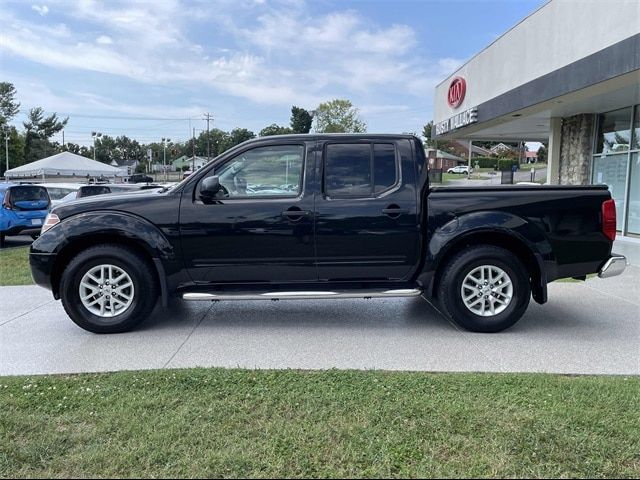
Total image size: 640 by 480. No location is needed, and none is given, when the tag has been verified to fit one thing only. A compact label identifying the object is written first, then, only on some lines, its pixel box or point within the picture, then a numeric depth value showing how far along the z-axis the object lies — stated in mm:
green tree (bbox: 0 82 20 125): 69150
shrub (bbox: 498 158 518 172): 65988
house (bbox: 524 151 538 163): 90562
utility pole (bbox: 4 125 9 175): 55406
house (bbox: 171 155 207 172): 100406
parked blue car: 12414
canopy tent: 28188
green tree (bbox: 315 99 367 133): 52625
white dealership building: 8266
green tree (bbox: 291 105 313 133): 58609
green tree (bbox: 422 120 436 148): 88425
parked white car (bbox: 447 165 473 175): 76825
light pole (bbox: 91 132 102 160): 102812
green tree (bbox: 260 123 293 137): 70281
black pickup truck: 4934
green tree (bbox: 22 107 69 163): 77500
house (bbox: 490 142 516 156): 94619
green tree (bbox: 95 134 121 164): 113750
